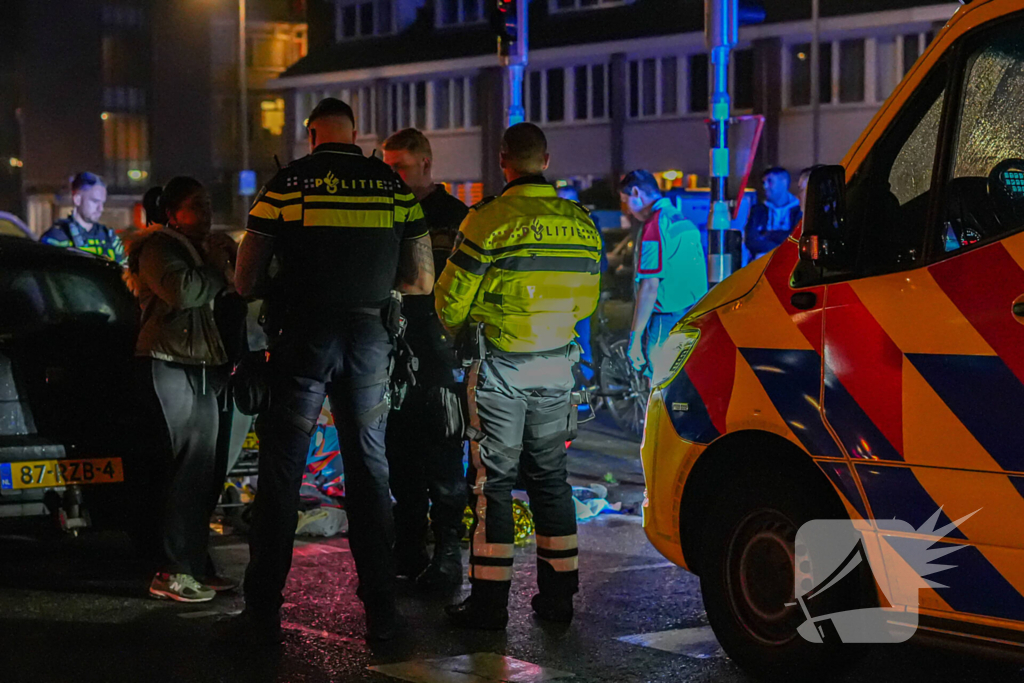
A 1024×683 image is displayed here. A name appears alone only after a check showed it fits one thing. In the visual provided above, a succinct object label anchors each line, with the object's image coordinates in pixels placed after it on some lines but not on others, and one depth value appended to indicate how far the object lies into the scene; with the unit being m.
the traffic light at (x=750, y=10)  9.63
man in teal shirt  9.74
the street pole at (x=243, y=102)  40.25
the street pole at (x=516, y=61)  11.77
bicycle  12.07
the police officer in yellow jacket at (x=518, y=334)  5.59
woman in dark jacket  6.18
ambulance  4.00
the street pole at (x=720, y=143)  9.13
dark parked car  6.32
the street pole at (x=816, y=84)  33.62
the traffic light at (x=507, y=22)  11.68
